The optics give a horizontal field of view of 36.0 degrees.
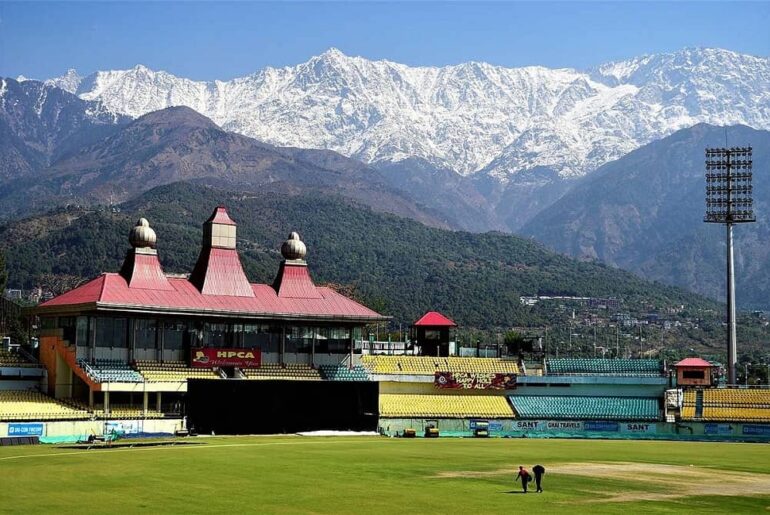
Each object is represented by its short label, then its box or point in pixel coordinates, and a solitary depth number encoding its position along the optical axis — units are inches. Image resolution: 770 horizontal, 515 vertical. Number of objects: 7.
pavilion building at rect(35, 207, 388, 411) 3779.5
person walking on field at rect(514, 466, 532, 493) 2165.4
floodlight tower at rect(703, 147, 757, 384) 4662.9
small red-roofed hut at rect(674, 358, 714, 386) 4451.3
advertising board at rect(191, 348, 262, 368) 3971.5
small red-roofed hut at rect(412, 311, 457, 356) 4849.9
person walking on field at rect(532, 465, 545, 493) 2174.0
